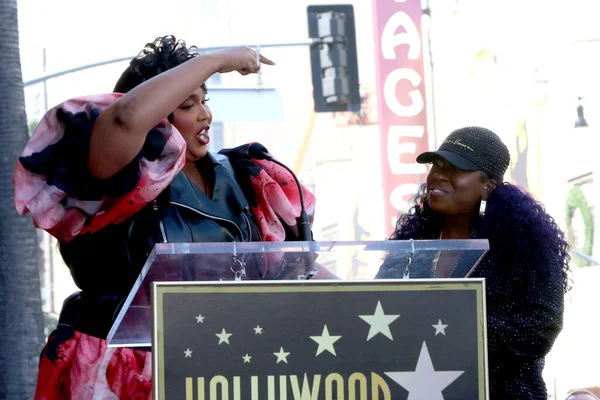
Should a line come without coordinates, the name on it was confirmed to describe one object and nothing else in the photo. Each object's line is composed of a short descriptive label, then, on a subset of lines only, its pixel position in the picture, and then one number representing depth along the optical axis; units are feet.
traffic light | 53.57
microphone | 10.48
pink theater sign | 86.33
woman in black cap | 11.57
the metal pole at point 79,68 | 45.78
